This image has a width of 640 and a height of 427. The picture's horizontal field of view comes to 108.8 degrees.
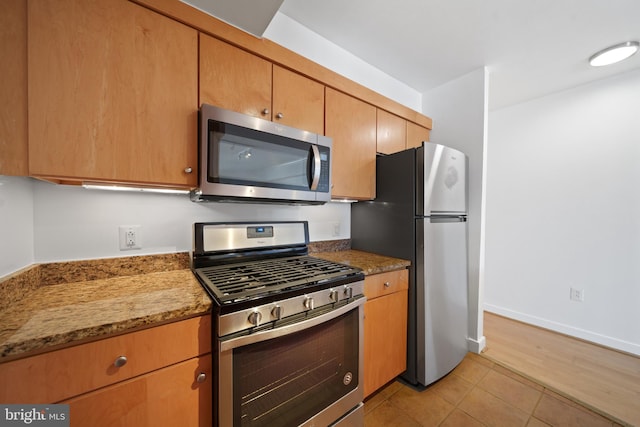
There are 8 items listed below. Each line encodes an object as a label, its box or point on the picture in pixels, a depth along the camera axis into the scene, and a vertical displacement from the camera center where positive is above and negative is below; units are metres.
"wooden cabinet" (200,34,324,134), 1.16 +0.70
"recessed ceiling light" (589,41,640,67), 1.76 +1.26
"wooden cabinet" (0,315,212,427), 0.64 -0.53
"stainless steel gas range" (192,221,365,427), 0.88 -0.53
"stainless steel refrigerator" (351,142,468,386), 1.64 -0.24
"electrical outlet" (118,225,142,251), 1.20 -0.15
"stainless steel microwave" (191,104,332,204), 1.10 +0.27
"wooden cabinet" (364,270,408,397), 1.47 -0.81
